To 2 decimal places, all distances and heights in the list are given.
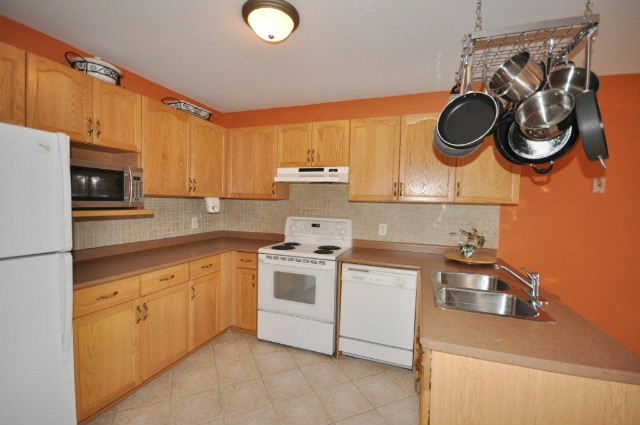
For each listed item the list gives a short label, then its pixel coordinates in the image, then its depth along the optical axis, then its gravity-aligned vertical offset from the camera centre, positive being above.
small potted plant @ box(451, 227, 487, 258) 2.33 -0.31
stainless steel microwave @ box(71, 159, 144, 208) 1.65 +0.09
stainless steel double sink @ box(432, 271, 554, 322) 1.49 -0.52
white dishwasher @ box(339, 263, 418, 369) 2.21 -0.90
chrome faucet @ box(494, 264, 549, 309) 1.38 -0.43
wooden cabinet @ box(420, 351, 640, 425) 0.89 -0.65
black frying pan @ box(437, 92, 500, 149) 1.34 +0.46
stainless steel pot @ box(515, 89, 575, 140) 1.21 +0.45
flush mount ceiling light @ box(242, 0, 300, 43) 1.44 +1.02
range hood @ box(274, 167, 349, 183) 2.59 +0.29
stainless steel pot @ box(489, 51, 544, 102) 1.25 +0.62
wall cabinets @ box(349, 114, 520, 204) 2.29 +0.34
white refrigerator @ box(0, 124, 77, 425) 1.11 -0.36
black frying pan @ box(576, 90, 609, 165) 1.07 +0.34
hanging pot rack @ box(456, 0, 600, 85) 1.10 +0.77
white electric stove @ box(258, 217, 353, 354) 2.41 -0.85
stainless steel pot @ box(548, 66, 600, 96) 1.21 +0.59
